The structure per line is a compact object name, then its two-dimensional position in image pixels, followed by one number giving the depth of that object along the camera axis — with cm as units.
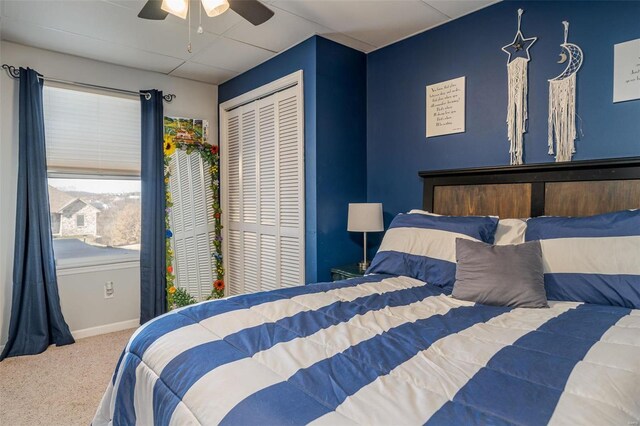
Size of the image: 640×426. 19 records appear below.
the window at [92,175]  320
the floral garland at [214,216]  368
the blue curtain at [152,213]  348
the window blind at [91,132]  317
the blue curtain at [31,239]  291
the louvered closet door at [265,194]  312
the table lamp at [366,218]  281
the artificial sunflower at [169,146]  370
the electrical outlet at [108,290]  344
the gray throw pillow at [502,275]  166
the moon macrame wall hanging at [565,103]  213
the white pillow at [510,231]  199
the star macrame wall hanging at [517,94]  233
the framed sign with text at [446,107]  265
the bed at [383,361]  85
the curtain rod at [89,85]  294
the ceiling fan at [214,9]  174
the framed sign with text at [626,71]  193
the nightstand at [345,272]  271
